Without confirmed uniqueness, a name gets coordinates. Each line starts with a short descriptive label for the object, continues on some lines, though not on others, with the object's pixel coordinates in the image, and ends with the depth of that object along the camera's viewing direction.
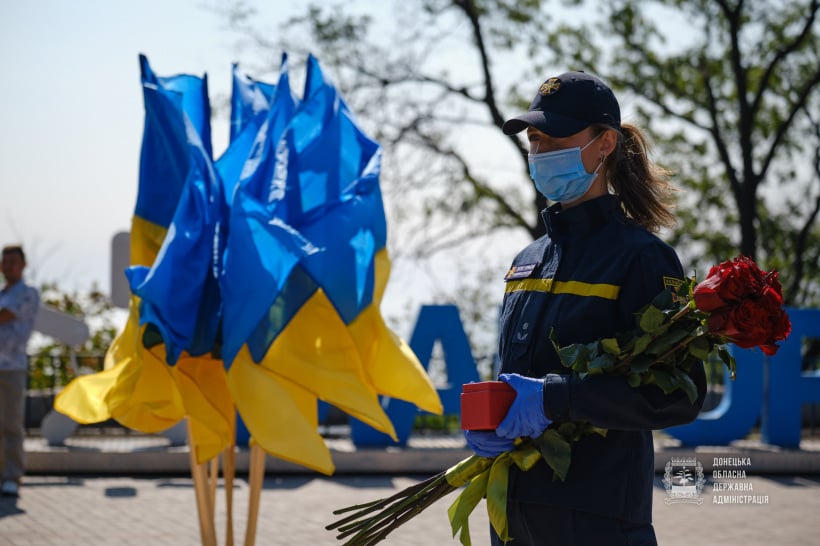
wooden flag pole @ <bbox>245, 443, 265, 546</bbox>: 5.69
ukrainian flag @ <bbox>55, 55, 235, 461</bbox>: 5.15
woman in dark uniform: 3.05
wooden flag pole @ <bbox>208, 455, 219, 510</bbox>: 5.83
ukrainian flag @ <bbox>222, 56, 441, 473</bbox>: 5.05
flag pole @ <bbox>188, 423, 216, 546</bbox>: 5.64
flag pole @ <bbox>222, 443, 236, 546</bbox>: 5.89
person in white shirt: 9.89
